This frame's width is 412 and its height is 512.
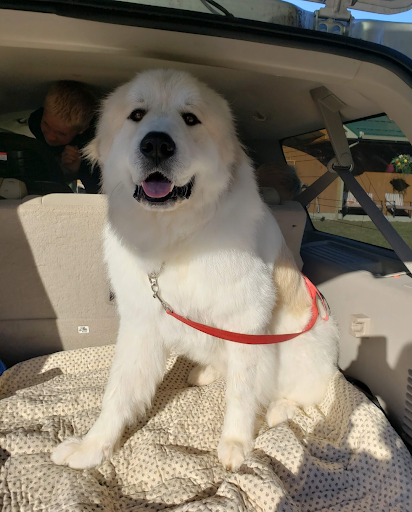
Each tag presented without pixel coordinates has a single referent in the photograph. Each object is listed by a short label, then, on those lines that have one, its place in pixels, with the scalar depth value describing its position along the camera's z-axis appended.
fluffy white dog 1.32
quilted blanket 1.24
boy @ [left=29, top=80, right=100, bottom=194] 2.13
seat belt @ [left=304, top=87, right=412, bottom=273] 1.82
